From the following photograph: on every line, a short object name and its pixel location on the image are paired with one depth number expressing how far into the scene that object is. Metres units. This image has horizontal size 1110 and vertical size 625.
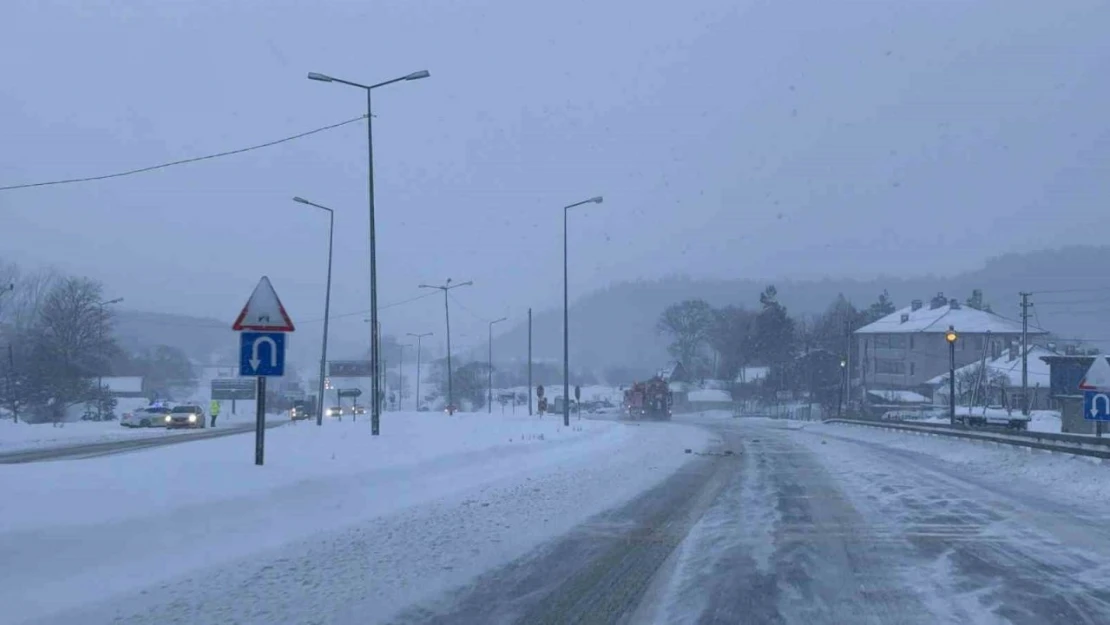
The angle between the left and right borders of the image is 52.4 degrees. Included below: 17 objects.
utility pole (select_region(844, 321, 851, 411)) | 83.69
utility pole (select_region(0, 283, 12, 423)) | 58.78
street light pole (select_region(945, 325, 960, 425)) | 41.39
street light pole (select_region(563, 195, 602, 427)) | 48.78
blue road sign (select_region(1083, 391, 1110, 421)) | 28.34
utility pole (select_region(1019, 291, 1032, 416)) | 63.91
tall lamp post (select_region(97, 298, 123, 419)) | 70.94
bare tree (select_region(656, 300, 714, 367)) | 149.88
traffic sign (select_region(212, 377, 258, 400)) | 102.88
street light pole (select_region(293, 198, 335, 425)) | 41.50
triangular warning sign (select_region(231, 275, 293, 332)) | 15.70
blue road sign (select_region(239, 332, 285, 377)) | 15.69
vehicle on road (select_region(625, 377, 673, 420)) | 86.94
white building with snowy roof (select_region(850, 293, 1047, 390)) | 113.56
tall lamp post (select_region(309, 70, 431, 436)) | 28.72
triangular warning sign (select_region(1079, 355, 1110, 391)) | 29.06
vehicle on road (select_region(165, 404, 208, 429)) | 58.59
